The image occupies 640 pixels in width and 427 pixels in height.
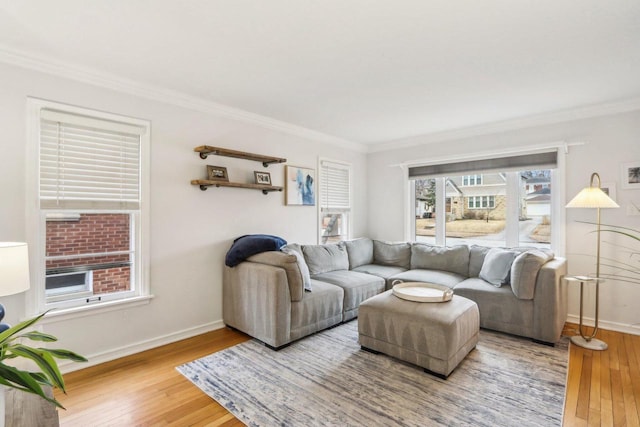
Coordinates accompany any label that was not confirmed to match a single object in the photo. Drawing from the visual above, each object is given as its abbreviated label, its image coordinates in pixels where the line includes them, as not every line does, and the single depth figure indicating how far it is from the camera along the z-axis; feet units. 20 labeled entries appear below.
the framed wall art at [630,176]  10.74
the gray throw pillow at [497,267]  11.10
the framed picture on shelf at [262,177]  12.27
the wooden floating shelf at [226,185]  10.39
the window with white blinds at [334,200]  15.56
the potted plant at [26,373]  2.31
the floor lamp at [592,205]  9.71
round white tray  8.97
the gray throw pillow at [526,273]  10.00
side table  9.57
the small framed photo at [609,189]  11.12
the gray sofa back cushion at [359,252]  14.82
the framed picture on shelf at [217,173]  10.76
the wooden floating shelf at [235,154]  10.45
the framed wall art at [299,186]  13.66
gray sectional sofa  9.56
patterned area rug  6.46
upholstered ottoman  7.88
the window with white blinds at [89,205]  8.01
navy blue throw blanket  10.55
